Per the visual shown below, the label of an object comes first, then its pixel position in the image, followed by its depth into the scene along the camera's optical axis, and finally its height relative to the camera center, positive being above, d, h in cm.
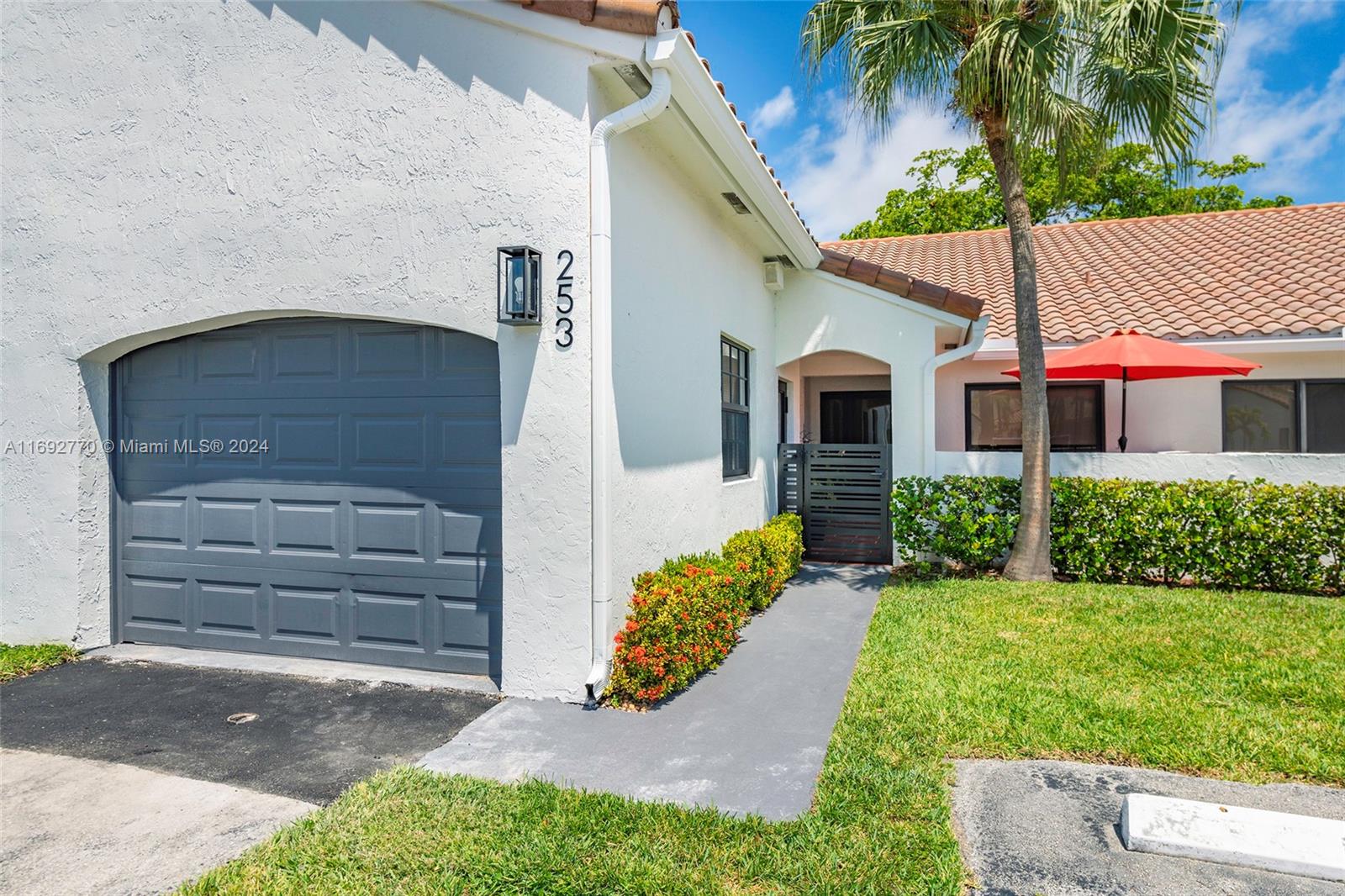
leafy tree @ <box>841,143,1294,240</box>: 2656 +969
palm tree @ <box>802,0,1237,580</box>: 709 +378
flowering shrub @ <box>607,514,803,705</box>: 479 -130
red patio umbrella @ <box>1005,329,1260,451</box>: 855 +102
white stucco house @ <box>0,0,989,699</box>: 481 +95
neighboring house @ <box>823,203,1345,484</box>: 918 +122
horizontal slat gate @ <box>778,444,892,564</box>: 986 -70
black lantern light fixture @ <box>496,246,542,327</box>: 469 +106
